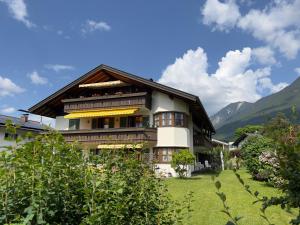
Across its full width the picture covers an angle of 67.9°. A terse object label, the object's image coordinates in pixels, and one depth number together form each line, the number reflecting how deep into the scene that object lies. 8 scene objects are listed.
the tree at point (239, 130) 67.24
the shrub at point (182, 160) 17.74
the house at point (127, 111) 19.88
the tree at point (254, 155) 13.07
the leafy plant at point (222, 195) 1.38
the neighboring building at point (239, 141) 51.26
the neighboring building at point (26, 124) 25.99
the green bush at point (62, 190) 2.43
